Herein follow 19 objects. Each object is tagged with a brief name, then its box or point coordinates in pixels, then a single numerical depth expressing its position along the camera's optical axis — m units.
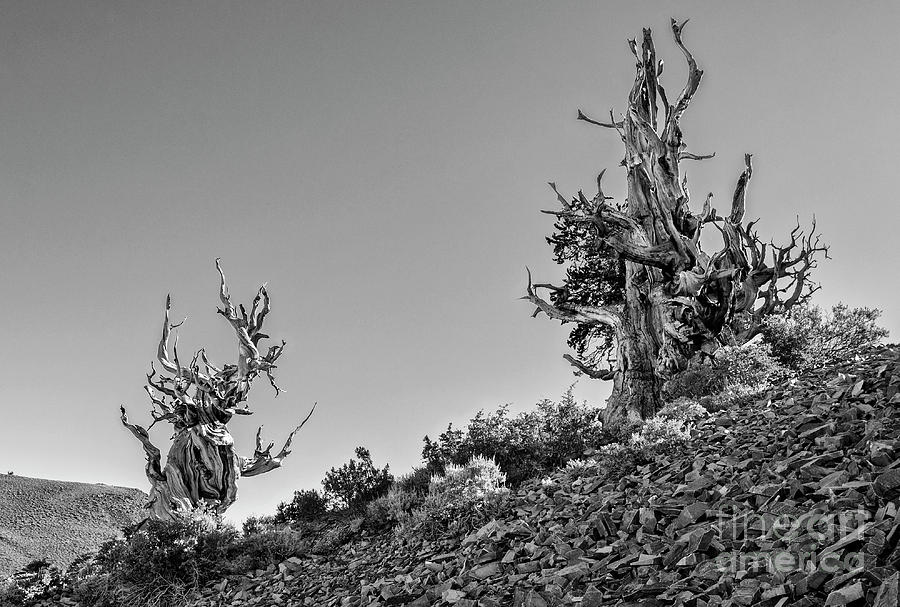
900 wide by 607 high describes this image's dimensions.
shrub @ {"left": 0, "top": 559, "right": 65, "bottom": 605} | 10.96
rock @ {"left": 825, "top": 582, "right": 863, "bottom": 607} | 3.54
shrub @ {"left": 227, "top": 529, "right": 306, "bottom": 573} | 10.08
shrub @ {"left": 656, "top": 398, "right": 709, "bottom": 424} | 10.17
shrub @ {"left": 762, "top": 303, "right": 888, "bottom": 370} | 14.66
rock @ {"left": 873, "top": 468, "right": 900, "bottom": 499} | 4.65
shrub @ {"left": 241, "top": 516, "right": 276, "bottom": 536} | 11.55
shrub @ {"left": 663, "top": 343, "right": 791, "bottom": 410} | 11.93
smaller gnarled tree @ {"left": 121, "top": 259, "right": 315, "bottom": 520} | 14.00
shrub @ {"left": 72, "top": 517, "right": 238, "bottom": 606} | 9.66
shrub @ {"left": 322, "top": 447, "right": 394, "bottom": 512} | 12.35
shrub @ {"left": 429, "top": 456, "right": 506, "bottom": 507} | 9.16
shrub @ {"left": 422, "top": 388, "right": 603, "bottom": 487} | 11.83
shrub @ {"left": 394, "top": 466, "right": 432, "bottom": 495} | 11.86
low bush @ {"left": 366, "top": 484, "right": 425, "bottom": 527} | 10.35
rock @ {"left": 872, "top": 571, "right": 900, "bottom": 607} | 3.27
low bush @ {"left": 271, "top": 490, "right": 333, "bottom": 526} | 12.64
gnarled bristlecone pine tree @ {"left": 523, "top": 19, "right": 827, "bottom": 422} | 15.36
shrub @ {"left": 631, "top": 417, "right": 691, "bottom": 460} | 8.80
